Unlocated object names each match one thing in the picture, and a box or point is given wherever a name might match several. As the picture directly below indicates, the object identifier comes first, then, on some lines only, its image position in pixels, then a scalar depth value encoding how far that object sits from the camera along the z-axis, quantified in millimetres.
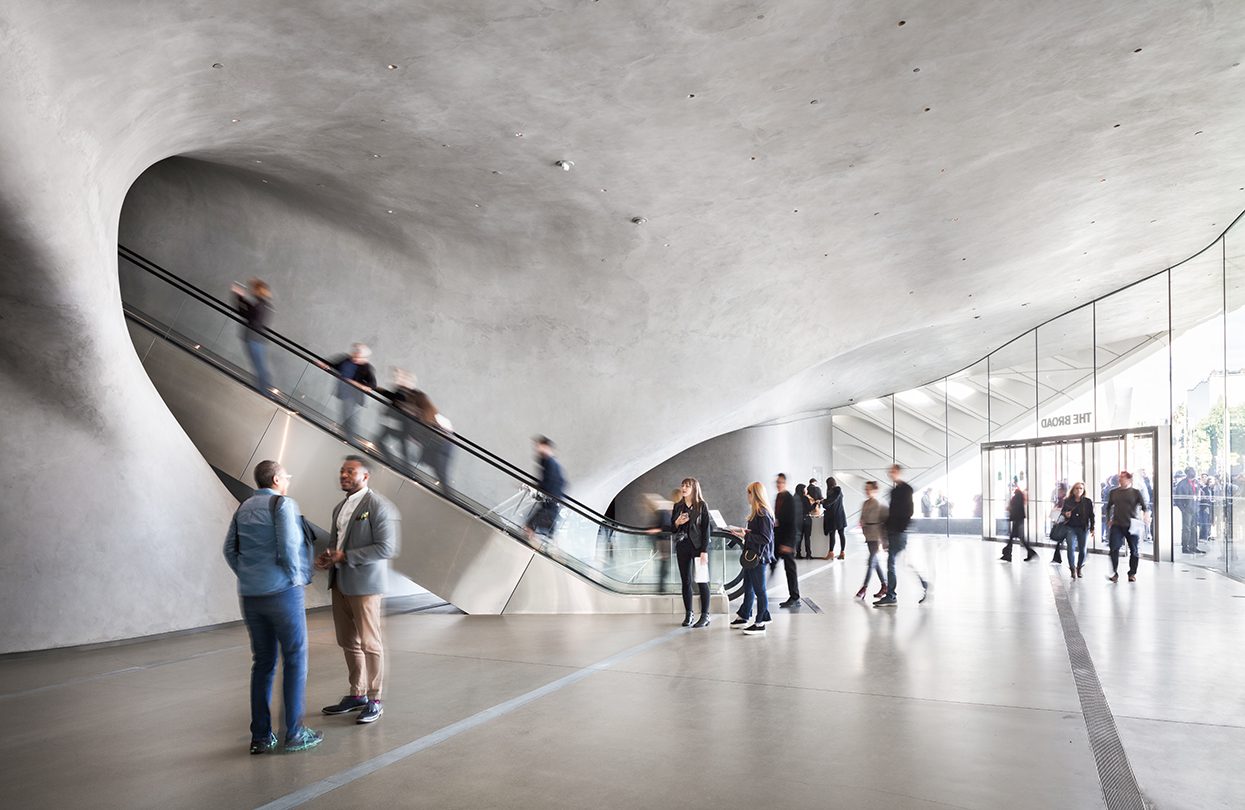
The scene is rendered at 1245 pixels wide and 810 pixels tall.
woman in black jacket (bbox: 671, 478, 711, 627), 9055
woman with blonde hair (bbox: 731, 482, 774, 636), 8562
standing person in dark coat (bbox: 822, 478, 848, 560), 16109
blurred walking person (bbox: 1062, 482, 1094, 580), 13805
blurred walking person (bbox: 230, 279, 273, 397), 10781
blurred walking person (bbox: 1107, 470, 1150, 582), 12930
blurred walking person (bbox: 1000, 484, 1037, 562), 17469
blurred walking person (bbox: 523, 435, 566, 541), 10508
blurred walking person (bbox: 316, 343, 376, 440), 10617
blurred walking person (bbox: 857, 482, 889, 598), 10727
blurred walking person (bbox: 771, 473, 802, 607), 10508
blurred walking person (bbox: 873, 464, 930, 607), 10461
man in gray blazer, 5262
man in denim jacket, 4566
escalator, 10109
